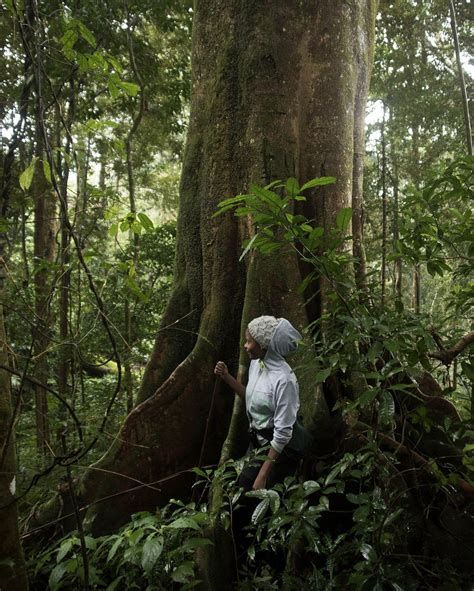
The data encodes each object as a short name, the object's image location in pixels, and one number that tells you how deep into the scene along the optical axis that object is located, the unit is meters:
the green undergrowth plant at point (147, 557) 2.08
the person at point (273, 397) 2.82
